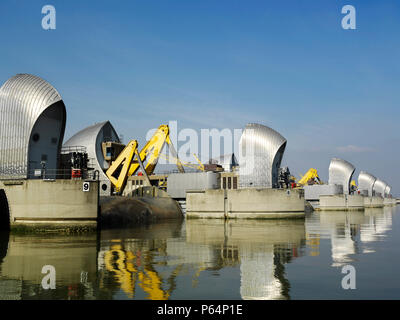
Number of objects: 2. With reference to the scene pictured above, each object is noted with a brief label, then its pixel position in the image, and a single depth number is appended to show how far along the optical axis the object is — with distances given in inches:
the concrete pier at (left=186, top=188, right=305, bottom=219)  1889.8
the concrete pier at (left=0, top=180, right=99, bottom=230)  1089.4
